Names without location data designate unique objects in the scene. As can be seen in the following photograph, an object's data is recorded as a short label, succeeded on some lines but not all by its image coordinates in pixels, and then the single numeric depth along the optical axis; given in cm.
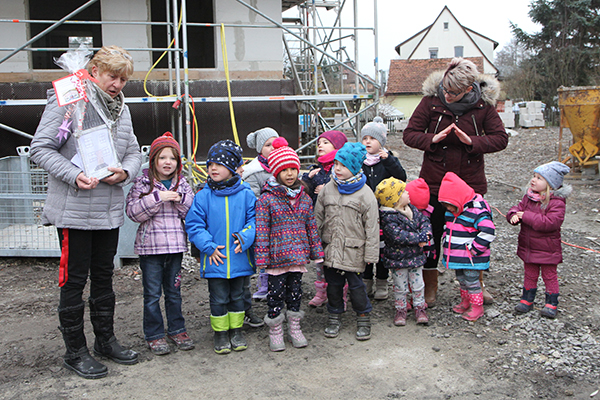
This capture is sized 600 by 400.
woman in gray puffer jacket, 296
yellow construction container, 1054
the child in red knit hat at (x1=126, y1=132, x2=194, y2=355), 338
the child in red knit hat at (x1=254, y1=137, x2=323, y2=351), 345
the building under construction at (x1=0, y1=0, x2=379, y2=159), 862
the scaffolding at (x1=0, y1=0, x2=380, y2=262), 534
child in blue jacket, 338
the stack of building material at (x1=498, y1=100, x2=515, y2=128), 2630
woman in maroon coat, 397
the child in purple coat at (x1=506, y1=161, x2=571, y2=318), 381
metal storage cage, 530
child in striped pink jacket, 384
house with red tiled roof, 4022
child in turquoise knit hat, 363
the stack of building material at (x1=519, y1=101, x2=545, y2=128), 2553
